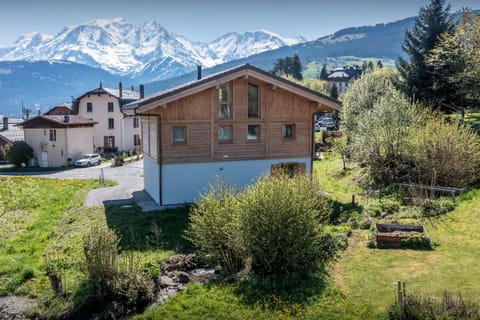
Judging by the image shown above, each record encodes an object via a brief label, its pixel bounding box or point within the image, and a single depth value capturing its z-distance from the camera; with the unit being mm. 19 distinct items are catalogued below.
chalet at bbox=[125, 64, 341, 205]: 20297
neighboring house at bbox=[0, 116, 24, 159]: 62531
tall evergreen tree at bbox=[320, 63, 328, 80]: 145488
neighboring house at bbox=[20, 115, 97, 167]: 50344
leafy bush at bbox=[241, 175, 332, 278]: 11195
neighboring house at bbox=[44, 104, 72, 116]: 65562
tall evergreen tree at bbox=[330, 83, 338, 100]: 89388
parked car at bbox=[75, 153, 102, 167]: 48812
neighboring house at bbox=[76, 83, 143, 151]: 60094
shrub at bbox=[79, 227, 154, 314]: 10391
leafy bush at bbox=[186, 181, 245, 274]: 11914
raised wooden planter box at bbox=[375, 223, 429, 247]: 13344
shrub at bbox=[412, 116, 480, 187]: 19234
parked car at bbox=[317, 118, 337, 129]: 59706
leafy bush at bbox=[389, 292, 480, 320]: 8383
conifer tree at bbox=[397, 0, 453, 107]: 33188
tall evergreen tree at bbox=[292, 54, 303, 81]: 106388
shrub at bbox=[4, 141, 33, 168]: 49416
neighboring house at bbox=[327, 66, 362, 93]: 141975
